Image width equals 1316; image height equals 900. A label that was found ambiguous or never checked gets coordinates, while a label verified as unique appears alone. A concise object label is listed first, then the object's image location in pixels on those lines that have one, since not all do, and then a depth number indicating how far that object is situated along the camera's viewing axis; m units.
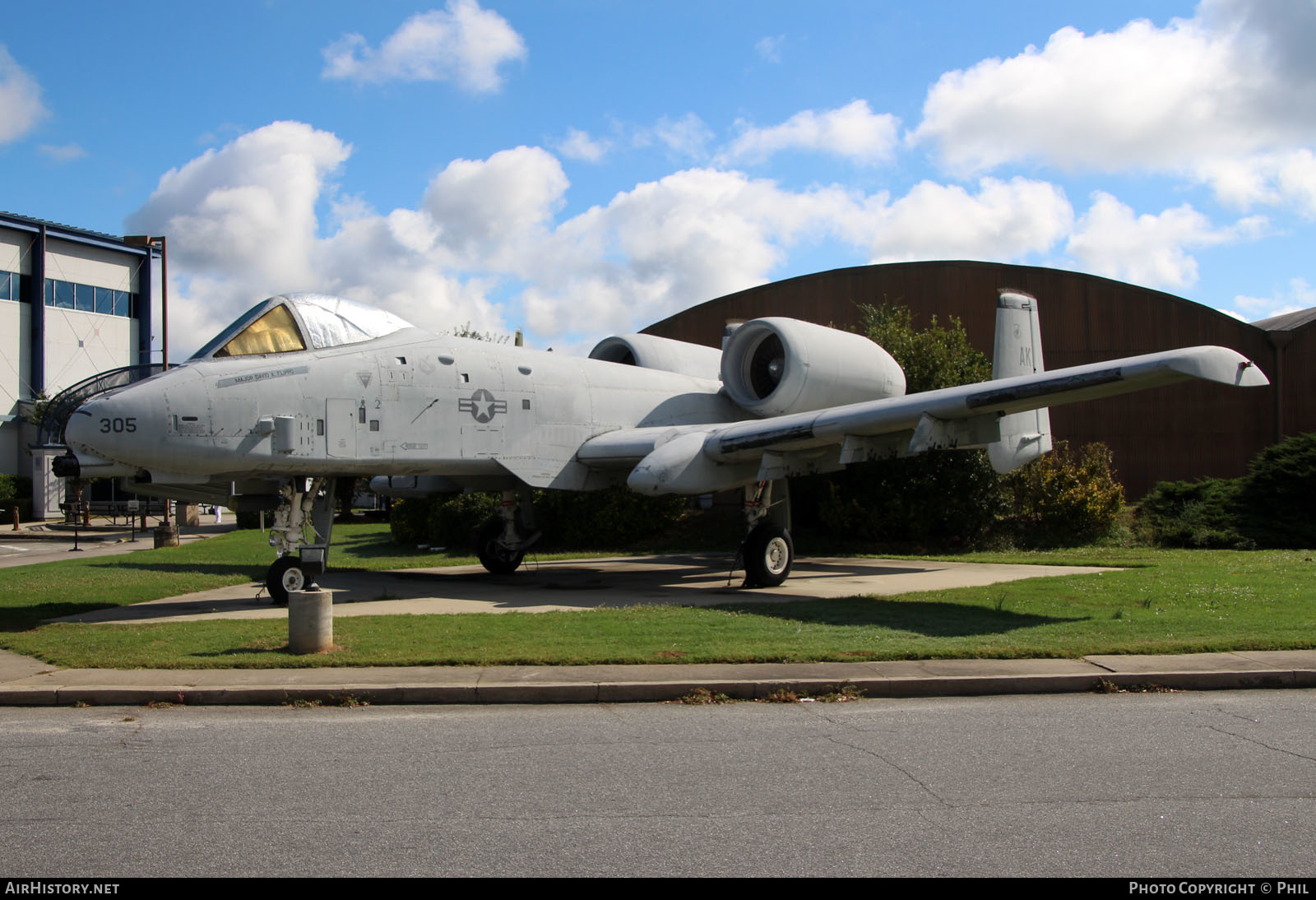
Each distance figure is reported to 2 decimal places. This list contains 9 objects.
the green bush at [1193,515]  21.86
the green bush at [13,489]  42.28
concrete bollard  8.91
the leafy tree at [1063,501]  22.70
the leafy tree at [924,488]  22.19
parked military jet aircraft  11.66
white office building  47.75
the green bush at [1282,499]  21.50
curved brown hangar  28.83
